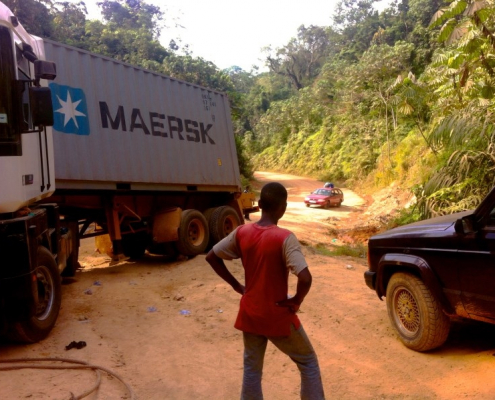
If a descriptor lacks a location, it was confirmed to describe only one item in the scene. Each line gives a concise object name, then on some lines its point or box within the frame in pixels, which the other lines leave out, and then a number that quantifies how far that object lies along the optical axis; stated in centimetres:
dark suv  409
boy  295
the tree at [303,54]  6544
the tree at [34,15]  2341
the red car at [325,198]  2827
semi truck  450
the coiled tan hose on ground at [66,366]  418
